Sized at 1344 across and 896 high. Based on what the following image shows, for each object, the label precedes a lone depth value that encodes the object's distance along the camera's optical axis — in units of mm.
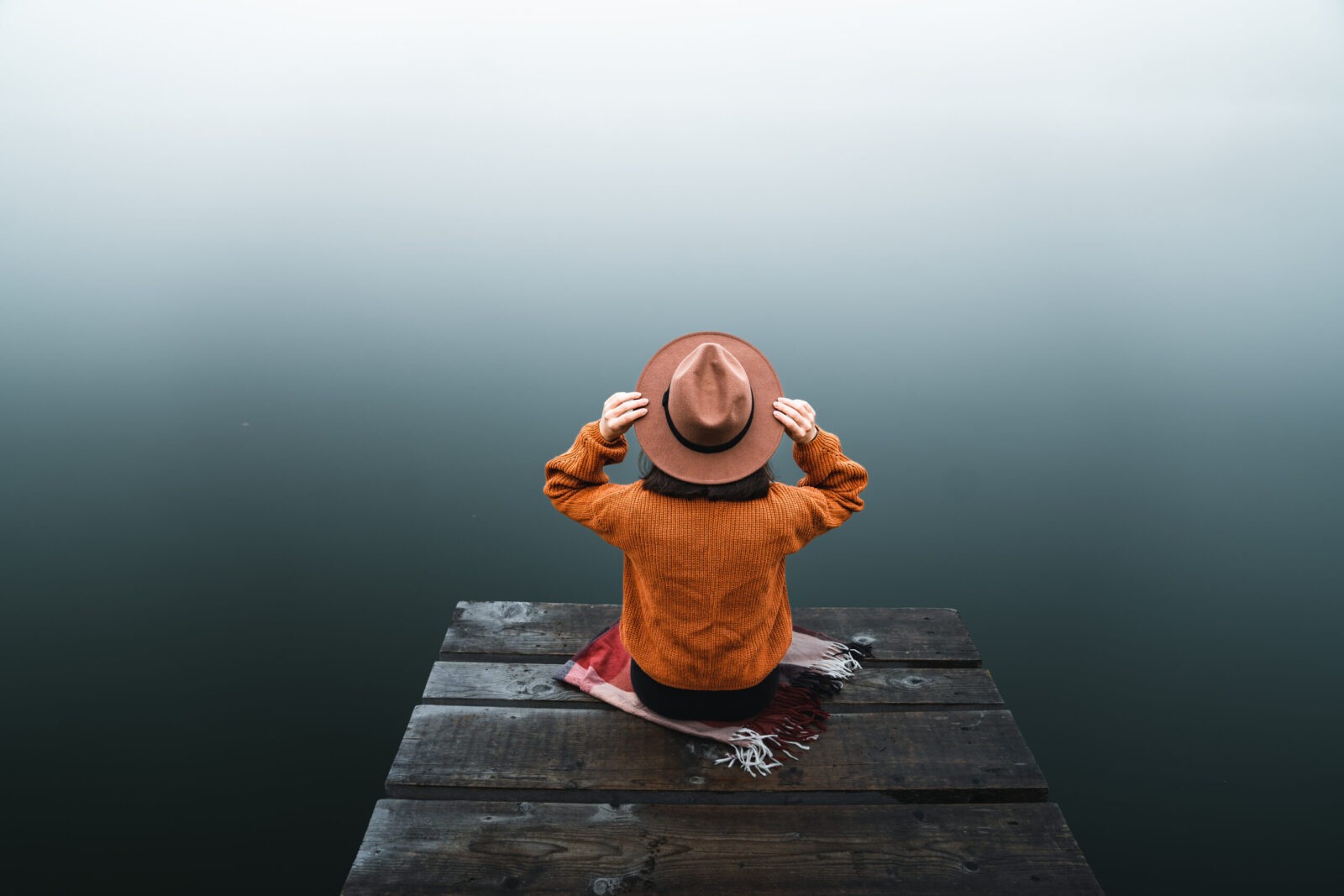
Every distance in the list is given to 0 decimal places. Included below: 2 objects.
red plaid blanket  1810
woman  1523
